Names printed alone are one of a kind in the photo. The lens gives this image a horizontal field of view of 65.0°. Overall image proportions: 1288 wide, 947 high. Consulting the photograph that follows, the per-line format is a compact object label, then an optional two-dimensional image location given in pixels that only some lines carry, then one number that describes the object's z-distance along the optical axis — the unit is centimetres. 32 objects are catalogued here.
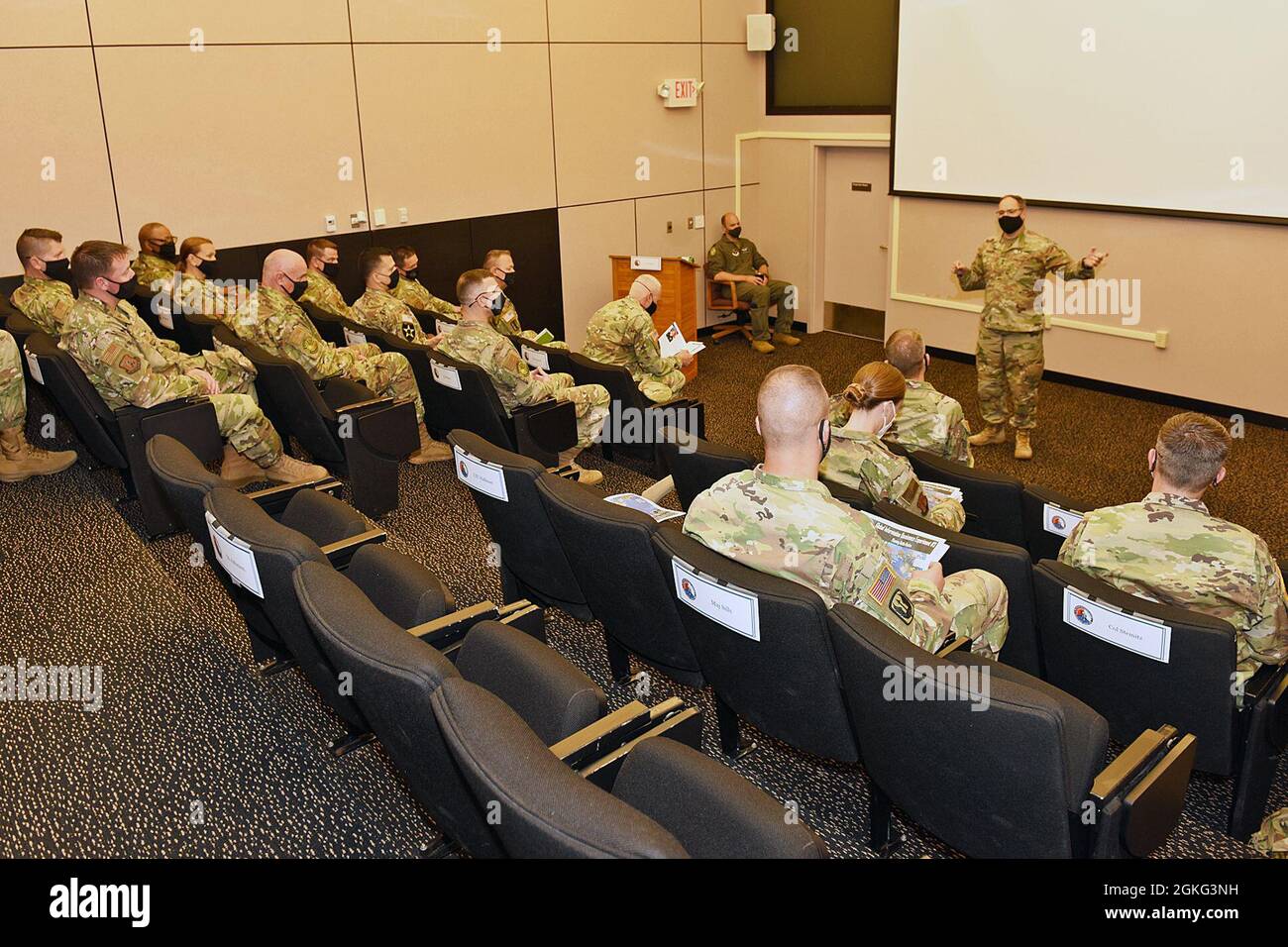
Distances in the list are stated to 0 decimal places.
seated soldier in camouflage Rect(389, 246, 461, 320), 727
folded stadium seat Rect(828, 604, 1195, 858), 185
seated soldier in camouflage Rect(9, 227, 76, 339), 554
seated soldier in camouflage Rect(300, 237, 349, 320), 672
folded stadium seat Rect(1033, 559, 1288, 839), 232
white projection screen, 614
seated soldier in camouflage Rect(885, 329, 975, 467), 426
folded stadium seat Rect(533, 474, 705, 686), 266
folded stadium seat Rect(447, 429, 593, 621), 311
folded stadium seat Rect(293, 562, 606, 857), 176
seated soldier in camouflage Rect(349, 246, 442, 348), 636
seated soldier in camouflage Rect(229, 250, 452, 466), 539
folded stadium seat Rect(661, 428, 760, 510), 340
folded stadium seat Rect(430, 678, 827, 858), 134
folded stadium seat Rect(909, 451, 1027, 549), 350
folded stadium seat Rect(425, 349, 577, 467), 484
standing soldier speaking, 614
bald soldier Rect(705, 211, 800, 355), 926
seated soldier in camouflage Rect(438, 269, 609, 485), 518
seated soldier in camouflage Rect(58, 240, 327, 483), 451
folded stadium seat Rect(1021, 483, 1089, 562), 330
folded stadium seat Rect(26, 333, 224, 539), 447
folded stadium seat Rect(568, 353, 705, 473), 538
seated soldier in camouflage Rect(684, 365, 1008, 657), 240
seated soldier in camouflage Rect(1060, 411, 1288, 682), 254
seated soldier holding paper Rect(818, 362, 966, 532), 337
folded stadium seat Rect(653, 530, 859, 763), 221
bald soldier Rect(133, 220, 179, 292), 633
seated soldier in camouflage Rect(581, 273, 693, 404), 607
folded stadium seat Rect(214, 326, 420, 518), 475
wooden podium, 877
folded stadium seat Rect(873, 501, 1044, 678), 273
